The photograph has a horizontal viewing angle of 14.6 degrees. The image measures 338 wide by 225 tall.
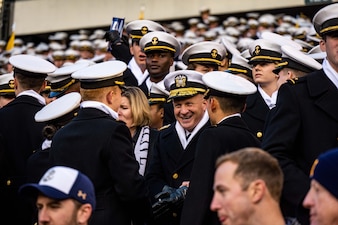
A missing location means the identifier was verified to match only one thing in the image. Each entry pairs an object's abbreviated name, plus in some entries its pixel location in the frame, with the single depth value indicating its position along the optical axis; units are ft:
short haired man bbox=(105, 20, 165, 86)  52.17
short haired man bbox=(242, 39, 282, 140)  39.72
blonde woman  41.02
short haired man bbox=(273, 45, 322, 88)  34.56
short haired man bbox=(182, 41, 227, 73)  47.54
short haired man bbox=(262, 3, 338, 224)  28.75
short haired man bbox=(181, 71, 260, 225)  30.25
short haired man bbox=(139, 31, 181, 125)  49.16
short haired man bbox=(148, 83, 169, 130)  45.18
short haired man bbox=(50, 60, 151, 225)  32.06
